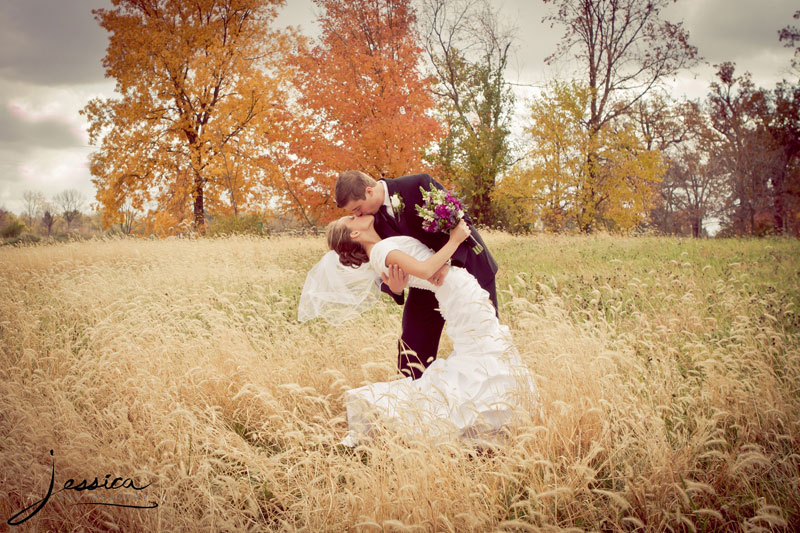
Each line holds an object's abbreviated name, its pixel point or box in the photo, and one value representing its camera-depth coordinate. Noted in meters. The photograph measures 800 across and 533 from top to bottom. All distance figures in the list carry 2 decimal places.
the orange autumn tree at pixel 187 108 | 15.63
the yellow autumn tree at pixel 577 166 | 17.80
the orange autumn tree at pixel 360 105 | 12.97
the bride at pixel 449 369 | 3.01
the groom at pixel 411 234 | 3.63
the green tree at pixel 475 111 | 21.12
